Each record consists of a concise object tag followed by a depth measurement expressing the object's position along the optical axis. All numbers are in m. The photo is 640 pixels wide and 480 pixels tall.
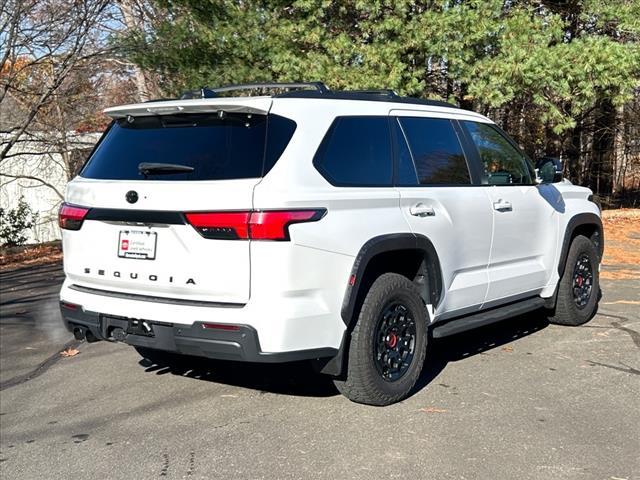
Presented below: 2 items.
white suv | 3.82
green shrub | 17.72
